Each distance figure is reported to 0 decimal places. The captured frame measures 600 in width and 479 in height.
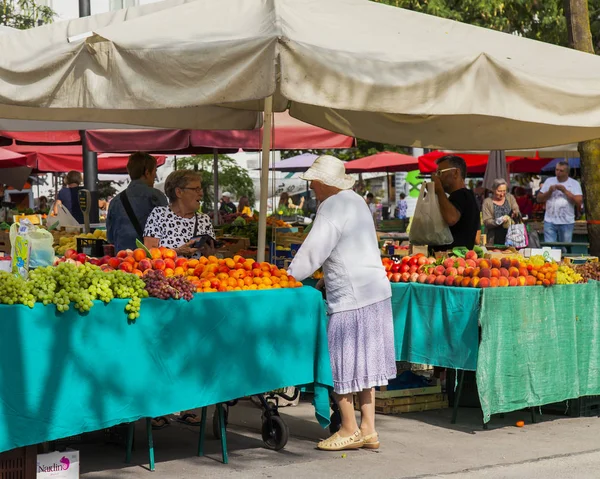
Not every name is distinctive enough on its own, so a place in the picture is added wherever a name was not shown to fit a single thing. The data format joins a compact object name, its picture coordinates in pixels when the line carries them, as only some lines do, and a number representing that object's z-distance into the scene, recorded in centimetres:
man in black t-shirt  851
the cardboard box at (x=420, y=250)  855
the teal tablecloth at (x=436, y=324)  727
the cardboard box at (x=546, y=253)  834
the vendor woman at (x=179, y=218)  741
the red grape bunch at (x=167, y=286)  559
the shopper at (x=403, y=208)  2986
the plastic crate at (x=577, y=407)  807
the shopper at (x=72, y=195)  1508
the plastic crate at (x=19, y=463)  523
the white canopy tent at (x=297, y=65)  550
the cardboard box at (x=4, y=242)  1155
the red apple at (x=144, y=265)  612
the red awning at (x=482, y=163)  2238
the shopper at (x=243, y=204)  2553
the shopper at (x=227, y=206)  2575
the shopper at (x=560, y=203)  1719
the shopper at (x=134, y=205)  830
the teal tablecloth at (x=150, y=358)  505
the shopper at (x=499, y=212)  1512
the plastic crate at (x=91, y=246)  902
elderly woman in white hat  635
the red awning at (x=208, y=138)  1261
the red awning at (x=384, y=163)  2625
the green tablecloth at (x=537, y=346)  721
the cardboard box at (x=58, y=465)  531
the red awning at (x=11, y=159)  1806
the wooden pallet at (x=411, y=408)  805
